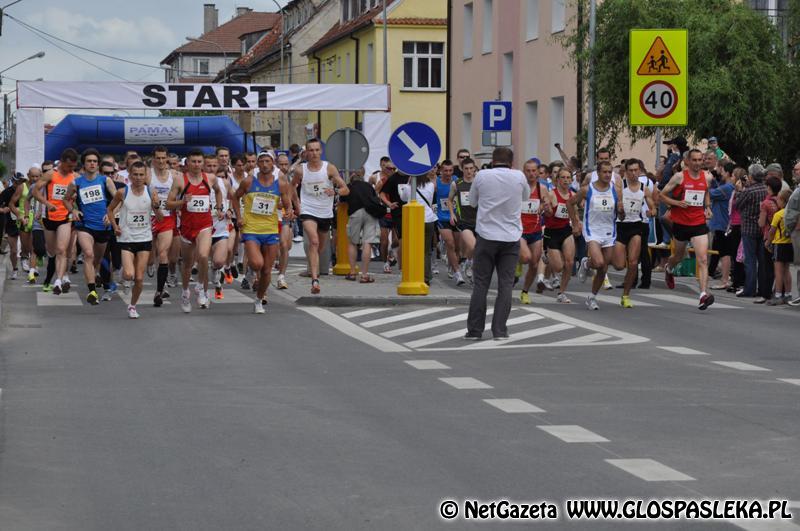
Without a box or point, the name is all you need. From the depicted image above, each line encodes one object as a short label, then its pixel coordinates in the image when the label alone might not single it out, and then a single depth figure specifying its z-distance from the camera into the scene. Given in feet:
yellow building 214.07
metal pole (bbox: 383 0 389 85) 187.41
